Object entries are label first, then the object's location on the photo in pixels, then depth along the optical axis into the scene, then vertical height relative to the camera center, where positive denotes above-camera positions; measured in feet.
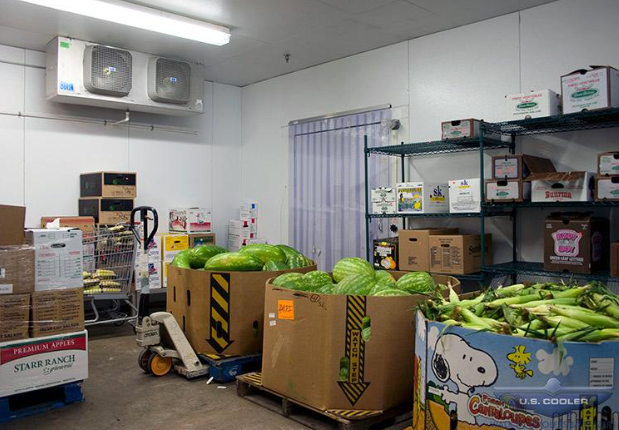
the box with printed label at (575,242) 11.99 -0.51
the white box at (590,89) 11.54 +3.05
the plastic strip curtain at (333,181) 18.57 +1.58
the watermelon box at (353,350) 9.12 -2.32
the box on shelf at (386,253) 15.87 -0.98
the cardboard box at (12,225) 10.86 -0.04
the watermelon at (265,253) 13.92 -0.82
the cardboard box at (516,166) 13.05 +1.43
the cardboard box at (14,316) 10.37 -1.91
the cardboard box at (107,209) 18.55 +0.51
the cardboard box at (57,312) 10.78 -1.91
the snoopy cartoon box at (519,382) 5.73 -1.88
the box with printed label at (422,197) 15.29 +0.74
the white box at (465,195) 14.24 +0.74
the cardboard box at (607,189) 11.44 +0.73
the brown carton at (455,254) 14.25 -0.90
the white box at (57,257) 10.93 -0.75
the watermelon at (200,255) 13.99 -0.89
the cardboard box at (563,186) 11.99 +0.84
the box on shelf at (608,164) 11.50 +1.30
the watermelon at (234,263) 12.88 -1.02
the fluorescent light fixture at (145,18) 13.93 +5.99
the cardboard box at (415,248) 14.97 -0.78
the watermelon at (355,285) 9.95 -1.25
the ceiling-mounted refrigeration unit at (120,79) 17.46 +5.19
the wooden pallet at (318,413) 9.05 -3.66
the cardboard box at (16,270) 10.41 -0.95
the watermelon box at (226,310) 12.59 -2.17
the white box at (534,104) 12.62 +2.94
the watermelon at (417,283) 9.95 -1.21
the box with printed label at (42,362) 10.31 -2.91
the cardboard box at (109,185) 18.67 +1.42
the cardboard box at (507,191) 13.01 +0.79
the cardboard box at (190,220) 21.21 +0.11
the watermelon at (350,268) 11.64 -1.05
